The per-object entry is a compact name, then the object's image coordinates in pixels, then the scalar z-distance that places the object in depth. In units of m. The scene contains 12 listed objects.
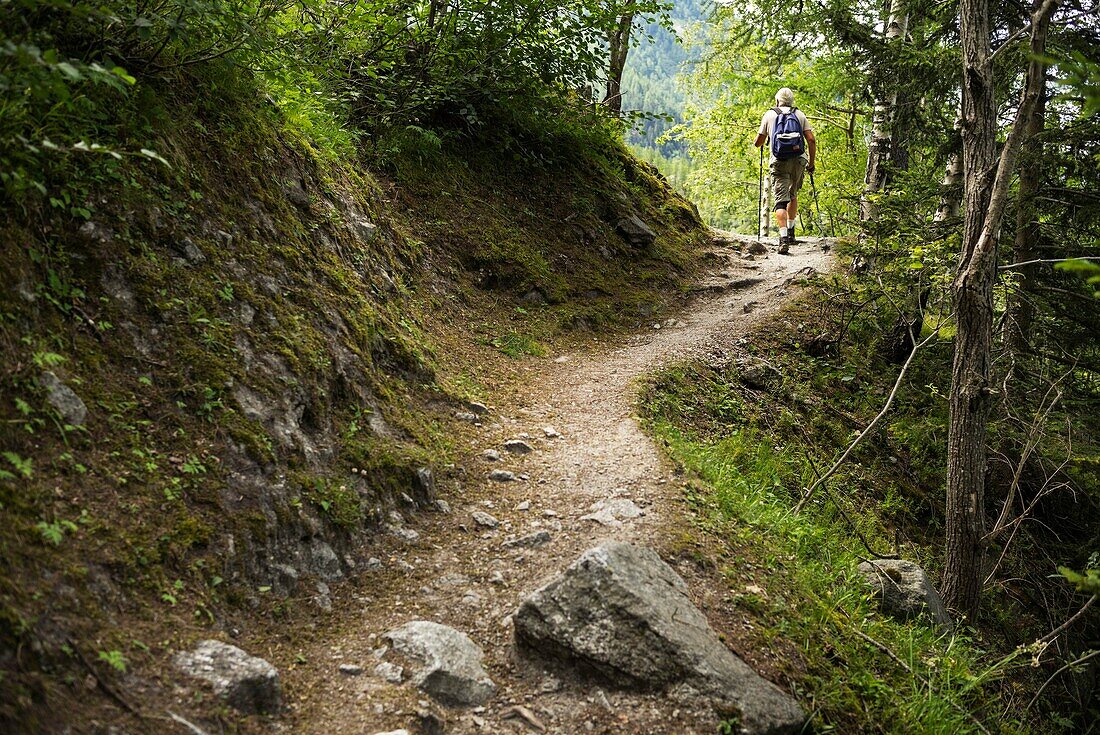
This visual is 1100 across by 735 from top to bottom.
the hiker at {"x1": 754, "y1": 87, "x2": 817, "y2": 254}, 12.98
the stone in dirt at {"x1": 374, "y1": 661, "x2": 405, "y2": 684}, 3.63
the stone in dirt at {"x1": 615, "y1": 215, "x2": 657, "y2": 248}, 12.05
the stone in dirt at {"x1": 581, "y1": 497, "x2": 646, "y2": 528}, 5.03
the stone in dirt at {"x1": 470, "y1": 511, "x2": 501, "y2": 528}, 5.17
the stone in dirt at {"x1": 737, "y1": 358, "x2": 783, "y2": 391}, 9.27
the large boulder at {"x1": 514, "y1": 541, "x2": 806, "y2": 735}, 3.83
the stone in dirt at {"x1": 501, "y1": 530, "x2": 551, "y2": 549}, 4.91
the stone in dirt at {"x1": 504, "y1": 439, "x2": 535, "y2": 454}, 6.25
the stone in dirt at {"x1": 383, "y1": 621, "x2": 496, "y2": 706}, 3.65
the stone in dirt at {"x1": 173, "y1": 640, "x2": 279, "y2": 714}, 3.05
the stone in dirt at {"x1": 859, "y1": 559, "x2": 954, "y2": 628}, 5.73
